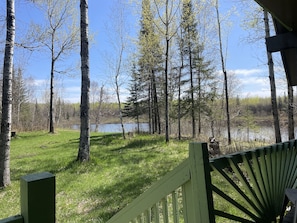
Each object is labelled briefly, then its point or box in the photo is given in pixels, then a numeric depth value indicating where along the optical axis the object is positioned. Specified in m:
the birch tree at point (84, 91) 5.77
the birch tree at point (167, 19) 9.32
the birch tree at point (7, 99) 4.24
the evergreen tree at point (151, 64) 10.33
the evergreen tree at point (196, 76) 14.70
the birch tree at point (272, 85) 7.37
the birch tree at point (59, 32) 13.67
